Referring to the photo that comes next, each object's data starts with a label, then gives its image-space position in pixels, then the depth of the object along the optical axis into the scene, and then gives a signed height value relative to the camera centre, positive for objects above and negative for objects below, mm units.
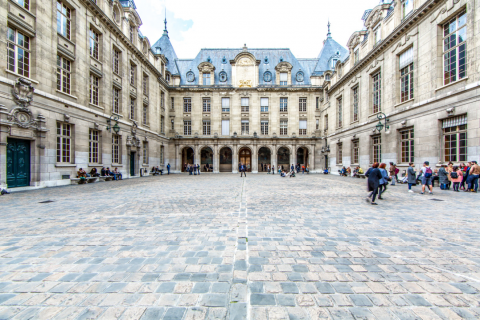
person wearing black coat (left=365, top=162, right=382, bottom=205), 7492 -700
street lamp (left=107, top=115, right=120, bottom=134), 18198 +2859
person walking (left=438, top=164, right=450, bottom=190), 11721 -983
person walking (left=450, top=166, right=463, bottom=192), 10906 -860
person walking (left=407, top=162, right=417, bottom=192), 10758 -888
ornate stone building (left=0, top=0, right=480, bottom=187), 12039 +5807
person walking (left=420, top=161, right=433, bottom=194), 9758 -809
